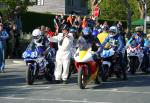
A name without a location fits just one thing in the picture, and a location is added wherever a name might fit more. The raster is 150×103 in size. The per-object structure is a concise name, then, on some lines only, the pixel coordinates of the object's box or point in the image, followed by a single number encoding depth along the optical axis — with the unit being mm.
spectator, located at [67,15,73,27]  31842
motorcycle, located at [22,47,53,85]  15883
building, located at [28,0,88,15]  61462
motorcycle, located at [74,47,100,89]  14939
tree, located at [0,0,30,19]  28688
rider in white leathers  16203
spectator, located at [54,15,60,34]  27102
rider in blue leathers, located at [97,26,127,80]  17406
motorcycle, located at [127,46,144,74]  20016
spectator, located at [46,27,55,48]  21077
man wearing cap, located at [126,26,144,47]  20422
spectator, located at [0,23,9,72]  19938
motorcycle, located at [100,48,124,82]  16859
